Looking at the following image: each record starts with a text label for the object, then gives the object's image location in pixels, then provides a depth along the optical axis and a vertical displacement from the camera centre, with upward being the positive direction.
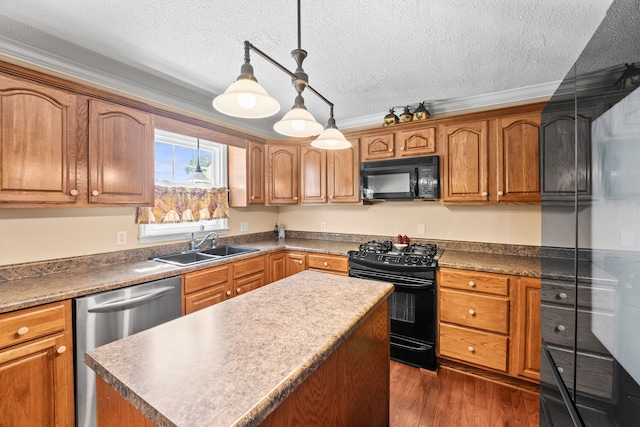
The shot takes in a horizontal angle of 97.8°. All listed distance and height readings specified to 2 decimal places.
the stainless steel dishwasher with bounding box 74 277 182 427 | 1.63 -0.67
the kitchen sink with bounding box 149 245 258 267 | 2.58 -0.41
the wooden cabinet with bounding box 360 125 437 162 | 2.74 +0.72
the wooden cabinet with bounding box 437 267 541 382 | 2.07 -0.86
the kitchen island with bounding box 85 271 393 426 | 0.63 -0.42
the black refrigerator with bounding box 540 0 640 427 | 0.68 -0.07
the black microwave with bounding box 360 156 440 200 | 2.68 +0.34
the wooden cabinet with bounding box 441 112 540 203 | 2.32 +0.46
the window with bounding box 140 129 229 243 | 2.70 +0.48
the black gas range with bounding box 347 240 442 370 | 2.39 -0.76
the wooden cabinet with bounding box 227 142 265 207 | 3.25 +0.46
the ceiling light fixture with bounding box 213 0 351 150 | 1.12 +0.48
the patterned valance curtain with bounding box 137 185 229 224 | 2.58 +0.09
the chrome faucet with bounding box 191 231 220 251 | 2.83 -0.28
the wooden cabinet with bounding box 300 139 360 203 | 3.16 +0.45
